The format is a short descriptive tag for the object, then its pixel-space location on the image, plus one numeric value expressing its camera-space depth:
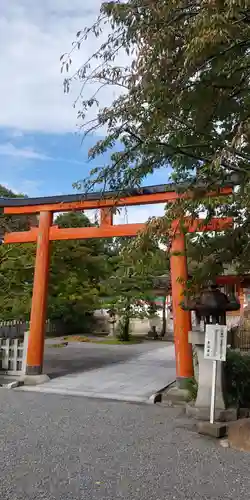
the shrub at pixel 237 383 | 6.53
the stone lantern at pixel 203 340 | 6.43
